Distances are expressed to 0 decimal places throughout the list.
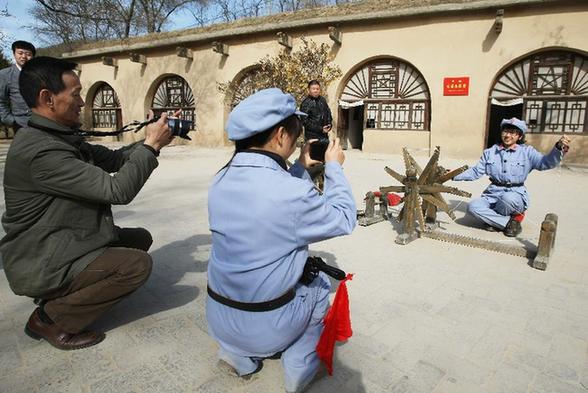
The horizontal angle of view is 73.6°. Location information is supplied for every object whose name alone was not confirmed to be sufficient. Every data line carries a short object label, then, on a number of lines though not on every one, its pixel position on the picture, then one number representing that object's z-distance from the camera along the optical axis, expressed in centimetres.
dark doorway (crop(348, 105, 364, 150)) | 1622
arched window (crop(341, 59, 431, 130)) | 1324
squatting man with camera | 209
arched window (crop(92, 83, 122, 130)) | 2044
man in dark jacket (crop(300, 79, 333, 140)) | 652
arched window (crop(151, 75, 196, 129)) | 1803
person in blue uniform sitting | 464
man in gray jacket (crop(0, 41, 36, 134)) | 431
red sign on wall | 1209
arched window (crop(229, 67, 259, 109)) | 1590
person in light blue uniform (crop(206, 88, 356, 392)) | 174
